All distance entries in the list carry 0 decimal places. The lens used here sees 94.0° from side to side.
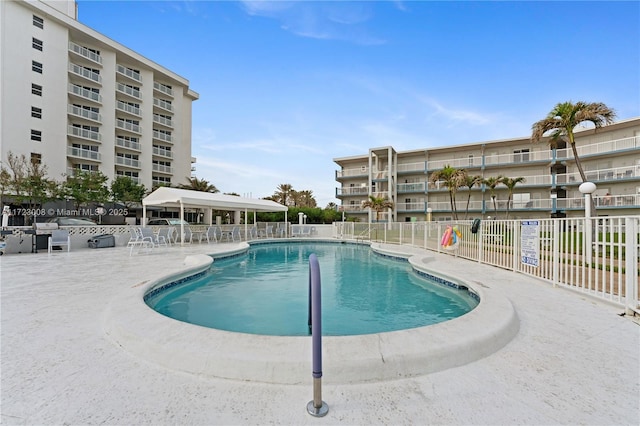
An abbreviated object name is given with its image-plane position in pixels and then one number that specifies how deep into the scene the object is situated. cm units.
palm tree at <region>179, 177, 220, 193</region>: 3062
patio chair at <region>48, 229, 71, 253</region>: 1116
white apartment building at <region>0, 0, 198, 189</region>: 2542
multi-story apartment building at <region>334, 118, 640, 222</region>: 2383
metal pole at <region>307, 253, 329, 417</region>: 195
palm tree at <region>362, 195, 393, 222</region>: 2638
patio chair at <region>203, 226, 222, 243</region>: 1662
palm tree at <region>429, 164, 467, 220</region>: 2420
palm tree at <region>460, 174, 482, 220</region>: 2512
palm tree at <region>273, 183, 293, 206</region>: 4275
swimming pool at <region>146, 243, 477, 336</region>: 481
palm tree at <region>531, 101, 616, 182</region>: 1448
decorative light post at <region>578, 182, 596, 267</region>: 477
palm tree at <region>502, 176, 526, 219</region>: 2617
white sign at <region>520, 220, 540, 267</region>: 616
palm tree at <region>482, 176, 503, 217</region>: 2642
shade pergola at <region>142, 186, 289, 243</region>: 1409
